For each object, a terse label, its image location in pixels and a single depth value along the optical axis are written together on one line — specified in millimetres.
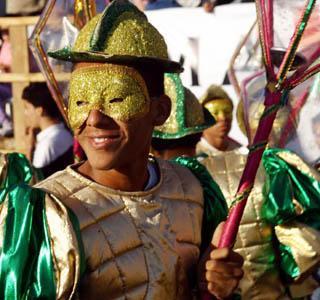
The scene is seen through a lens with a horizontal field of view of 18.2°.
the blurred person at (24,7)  6902
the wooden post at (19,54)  6578
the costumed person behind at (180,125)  4262
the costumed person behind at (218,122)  6570
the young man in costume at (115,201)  2498
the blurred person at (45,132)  5945
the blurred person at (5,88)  6621
